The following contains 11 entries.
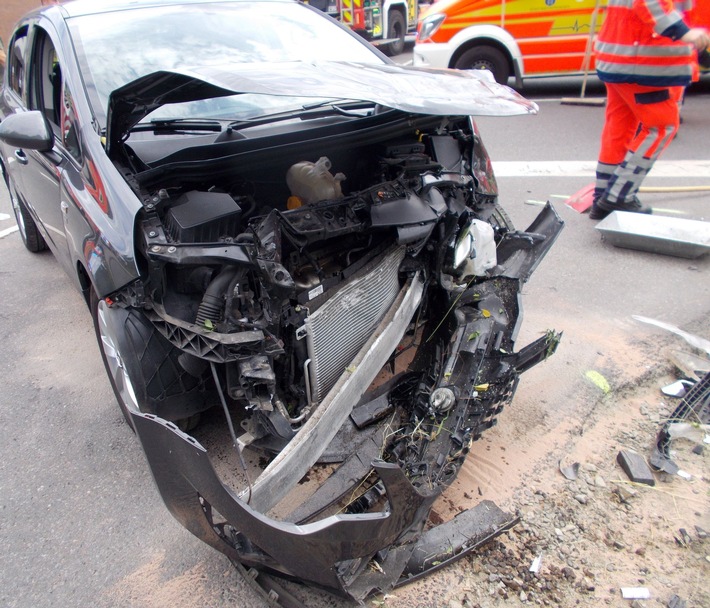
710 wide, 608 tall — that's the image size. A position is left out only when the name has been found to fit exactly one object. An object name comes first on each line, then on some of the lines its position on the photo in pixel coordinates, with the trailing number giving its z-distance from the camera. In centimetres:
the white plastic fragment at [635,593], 185
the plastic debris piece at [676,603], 181
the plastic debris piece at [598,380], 278
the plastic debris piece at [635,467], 225
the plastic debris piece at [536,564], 193
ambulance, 725
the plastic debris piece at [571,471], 231
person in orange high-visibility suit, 394
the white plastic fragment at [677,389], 271
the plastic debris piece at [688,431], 241
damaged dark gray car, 182
